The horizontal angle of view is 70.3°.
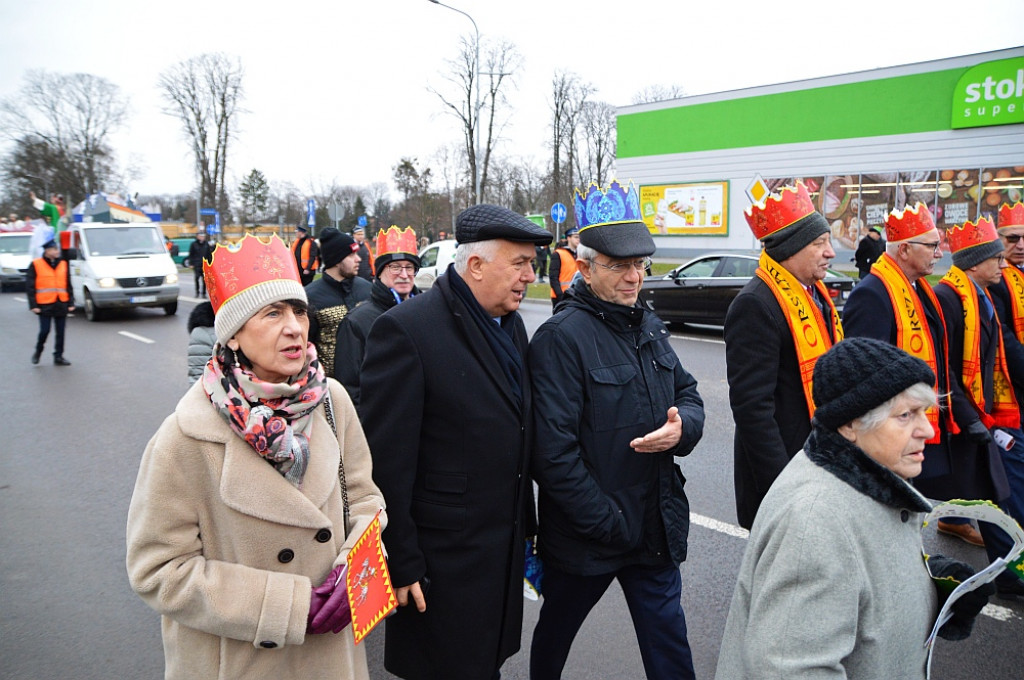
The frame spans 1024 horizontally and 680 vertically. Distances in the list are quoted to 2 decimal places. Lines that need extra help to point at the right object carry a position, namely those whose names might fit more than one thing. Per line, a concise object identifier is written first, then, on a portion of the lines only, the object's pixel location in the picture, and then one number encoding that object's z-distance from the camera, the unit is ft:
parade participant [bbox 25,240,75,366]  35.45
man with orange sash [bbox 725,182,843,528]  9.68
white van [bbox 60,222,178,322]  53.72
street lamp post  81.70
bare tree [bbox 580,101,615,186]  186.70
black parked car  41.32
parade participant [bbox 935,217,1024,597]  12.09
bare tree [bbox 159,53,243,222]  156.25
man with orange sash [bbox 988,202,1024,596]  13.04
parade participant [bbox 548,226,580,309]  37.35
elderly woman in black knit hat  5.43
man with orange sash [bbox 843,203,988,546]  11.98
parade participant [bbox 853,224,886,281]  47.39
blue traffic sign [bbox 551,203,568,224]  82.48
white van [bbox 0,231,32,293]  88.12
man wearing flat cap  7.47
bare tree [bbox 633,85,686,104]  210.79
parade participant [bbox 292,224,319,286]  42.68
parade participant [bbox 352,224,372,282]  36.65
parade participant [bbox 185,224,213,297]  69.36
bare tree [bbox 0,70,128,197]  152.15
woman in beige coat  6.07
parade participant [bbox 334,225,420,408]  13.20
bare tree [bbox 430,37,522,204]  142.51
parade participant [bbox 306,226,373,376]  16.75
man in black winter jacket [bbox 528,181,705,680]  8.13
